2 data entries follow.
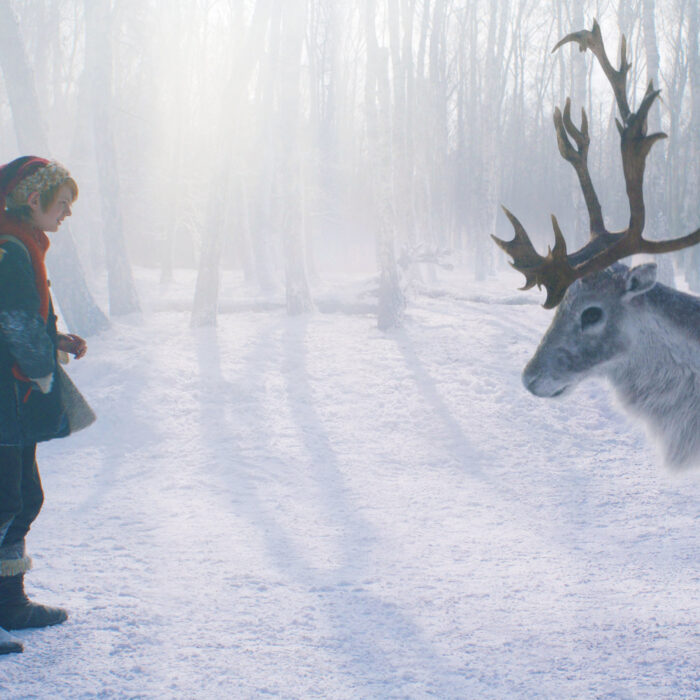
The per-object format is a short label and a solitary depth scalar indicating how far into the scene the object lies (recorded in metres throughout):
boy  3.32
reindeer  3.92
